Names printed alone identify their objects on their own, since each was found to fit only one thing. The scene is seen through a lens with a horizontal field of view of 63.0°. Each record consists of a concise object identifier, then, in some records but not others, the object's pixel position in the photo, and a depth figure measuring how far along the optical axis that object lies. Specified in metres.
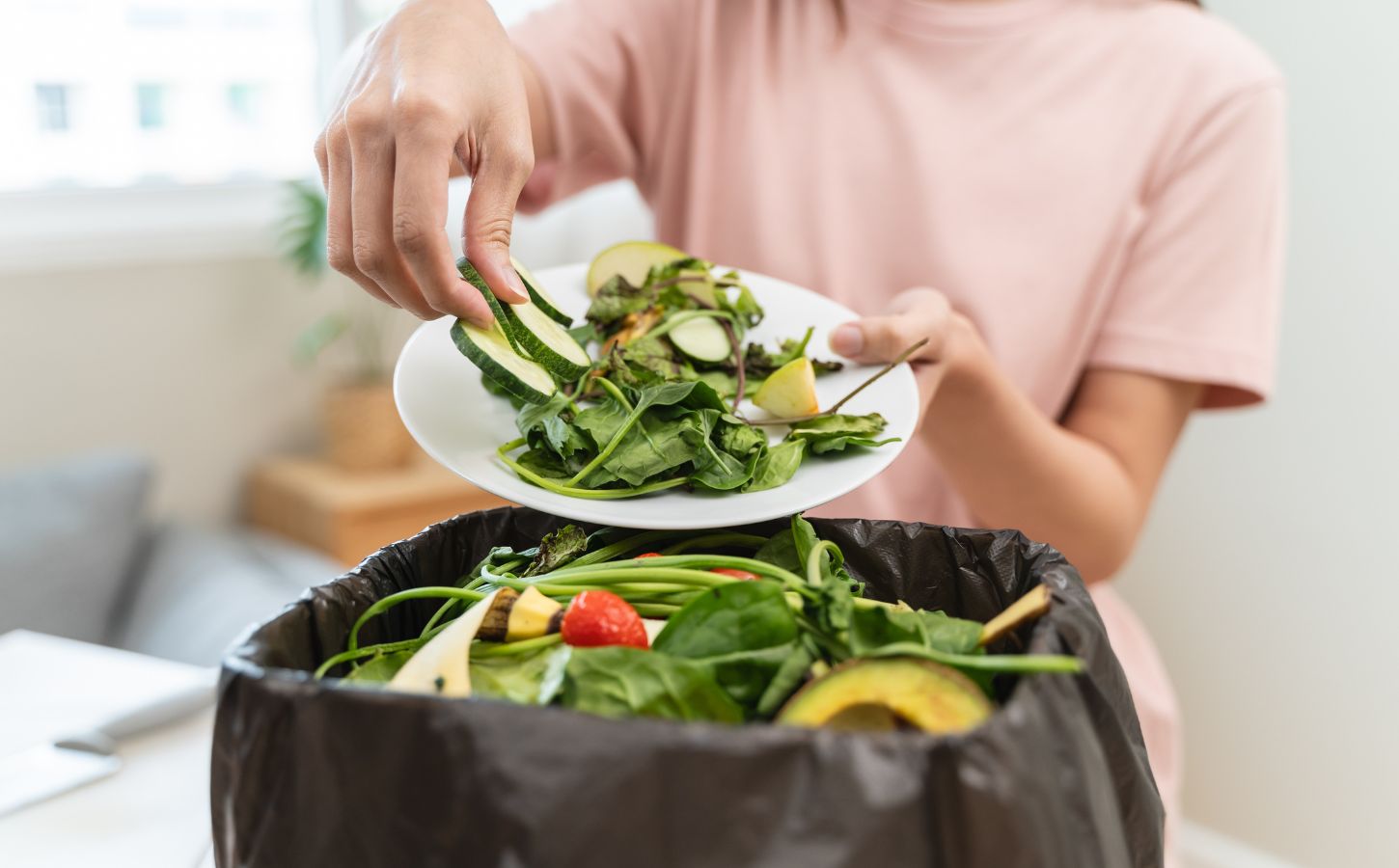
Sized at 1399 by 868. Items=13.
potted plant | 2.38
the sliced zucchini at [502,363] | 0.63
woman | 1.20
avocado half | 0.41
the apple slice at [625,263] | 0.91
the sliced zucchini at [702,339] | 0.80
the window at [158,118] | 2.30
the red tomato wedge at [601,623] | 0.47
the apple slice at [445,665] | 0.45
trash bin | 0.37
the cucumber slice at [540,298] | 0.75
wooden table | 2.31
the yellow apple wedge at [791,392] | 0.73
